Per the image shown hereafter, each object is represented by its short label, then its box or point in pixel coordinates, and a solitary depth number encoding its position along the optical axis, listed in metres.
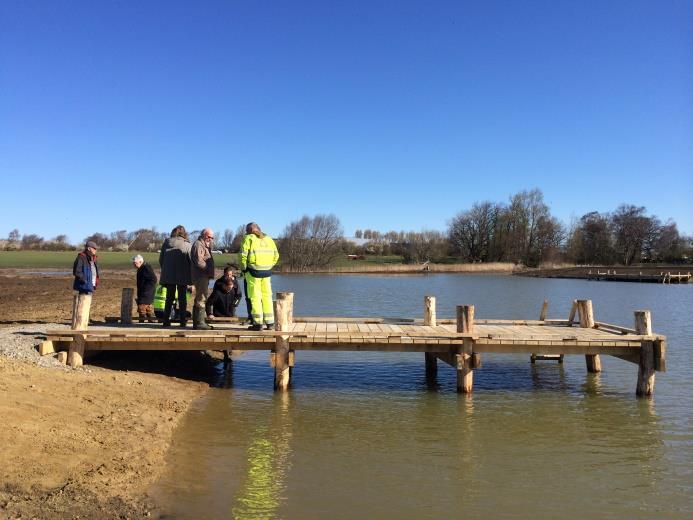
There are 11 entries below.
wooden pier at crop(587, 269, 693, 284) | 73.94
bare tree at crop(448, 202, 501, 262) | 105.75
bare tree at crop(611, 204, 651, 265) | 100.88
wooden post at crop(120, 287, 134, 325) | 12.76
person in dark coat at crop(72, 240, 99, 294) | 11.01
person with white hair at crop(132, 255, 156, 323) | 13.30
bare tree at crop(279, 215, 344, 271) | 94.69
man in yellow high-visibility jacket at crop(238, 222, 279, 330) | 10.66
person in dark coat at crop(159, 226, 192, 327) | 11.46
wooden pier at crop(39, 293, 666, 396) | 10.41
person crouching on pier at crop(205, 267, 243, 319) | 13.62
